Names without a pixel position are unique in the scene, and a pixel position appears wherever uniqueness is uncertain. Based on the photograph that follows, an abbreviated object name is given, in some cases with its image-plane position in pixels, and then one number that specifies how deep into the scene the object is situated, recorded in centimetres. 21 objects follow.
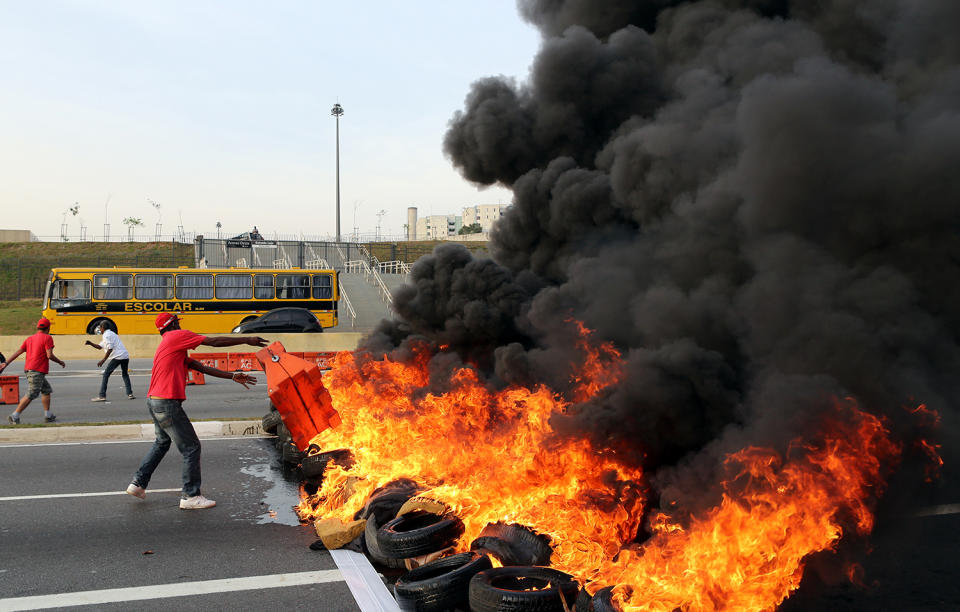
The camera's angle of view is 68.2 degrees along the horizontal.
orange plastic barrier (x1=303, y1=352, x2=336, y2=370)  1516
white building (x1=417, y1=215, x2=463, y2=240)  17500
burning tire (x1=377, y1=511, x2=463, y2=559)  488
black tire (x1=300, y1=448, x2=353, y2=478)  706
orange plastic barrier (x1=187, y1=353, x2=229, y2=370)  1491
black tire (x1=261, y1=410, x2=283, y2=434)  895
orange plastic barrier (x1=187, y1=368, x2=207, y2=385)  1545
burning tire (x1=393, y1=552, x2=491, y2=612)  428
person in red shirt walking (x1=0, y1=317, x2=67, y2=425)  1020
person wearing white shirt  1267
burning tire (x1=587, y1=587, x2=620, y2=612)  372
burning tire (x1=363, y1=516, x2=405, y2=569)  498
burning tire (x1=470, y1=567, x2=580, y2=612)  401
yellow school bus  2356
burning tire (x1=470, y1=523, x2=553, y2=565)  462
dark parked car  2317
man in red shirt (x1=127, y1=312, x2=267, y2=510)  638
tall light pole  3528
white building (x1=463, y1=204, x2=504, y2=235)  14764
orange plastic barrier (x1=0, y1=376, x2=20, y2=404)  1230
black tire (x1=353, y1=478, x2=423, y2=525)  557
